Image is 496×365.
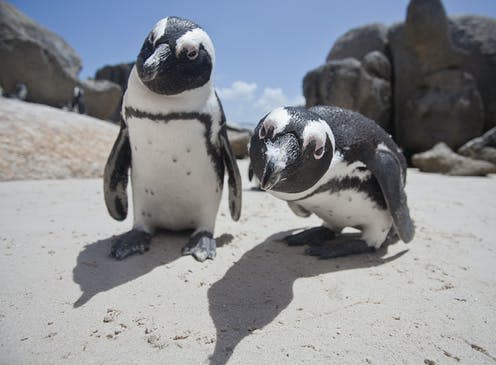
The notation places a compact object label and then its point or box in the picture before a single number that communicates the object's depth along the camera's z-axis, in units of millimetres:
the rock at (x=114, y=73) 16016
